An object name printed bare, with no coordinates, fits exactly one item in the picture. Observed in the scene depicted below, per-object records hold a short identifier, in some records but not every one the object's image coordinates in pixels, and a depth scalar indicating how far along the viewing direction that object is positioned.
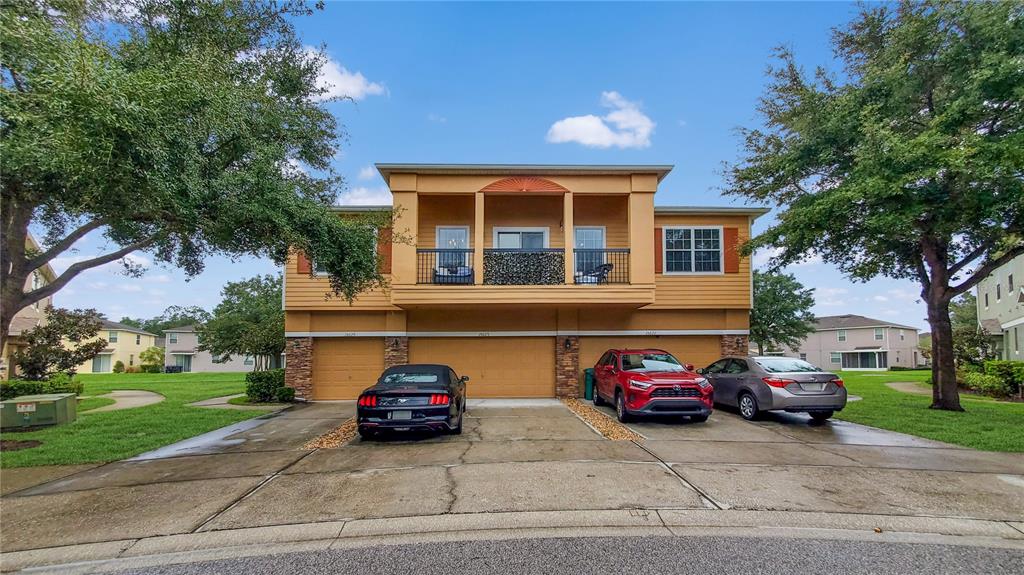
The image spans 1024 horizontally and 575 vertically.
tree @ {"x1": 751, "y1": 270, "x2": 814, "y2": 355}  25.09
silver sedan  10.01
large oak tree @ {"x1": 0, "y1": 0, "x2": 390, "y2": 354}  5.44
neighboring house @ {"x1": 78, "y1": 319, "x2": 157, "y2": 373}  43.88
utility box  10.16
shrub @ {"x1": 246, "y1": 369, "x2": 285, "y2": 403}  14.69
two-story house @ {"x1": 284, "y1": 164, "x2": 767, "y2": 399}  14.98
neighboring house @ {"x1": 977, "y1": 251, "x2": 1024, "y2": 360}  23.95
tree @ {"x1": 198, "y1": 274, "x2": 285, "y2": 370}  18.92
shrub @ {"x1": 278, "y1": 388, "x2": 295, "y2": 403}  14.48
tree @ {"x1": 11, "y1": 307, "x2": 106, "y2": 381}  17.06
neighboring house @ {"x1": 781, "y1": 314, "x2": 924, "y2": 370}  47.69
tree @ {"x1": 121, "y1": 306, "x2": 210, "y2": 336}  65.85
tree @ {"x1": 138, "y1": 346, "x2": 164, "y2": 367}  43.19
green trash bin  14.73
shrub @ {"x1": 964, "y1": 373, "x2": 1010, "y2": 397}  16.66
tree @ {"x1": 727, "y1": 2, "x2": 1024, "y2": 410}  9.90
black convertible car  8.43
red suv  9.80
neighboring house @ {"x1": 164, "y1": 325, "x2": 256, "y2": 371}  48.12
